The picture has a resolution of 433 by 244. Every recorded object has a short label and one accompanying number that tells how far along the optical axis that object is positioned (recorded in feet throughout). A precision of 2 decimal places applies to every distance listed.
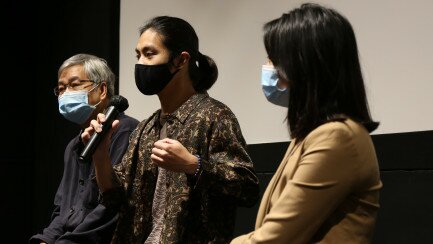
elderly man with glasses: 13.38
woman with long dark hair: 9.16
